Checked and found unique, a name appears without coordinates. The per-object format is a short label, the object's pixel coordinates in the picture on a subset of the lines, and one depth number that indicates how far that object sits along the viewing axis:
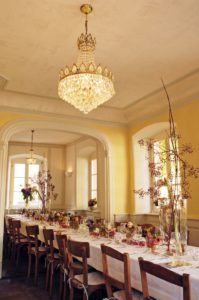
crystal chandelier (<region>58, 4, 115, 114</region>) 3.05
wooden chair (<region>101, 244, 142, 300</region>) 2.36
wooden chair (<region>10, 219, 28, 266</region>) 6.07
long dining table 2.08
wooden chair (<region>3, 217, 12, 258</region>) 6.97
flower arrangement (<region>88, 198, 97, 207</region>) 8.30
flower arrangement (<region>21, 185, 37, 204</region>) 8.28
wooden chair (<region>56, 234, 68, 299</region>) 3.40
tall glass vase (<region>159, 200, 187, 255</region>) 2.67
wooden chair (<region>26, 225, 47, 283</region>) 4.86
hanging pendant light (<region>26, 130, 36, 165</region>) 9.05
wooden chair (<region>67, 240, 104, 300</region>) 2.90
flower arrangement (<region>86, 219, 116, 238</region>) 4.00
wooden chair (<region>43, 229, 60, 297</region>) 4.15
